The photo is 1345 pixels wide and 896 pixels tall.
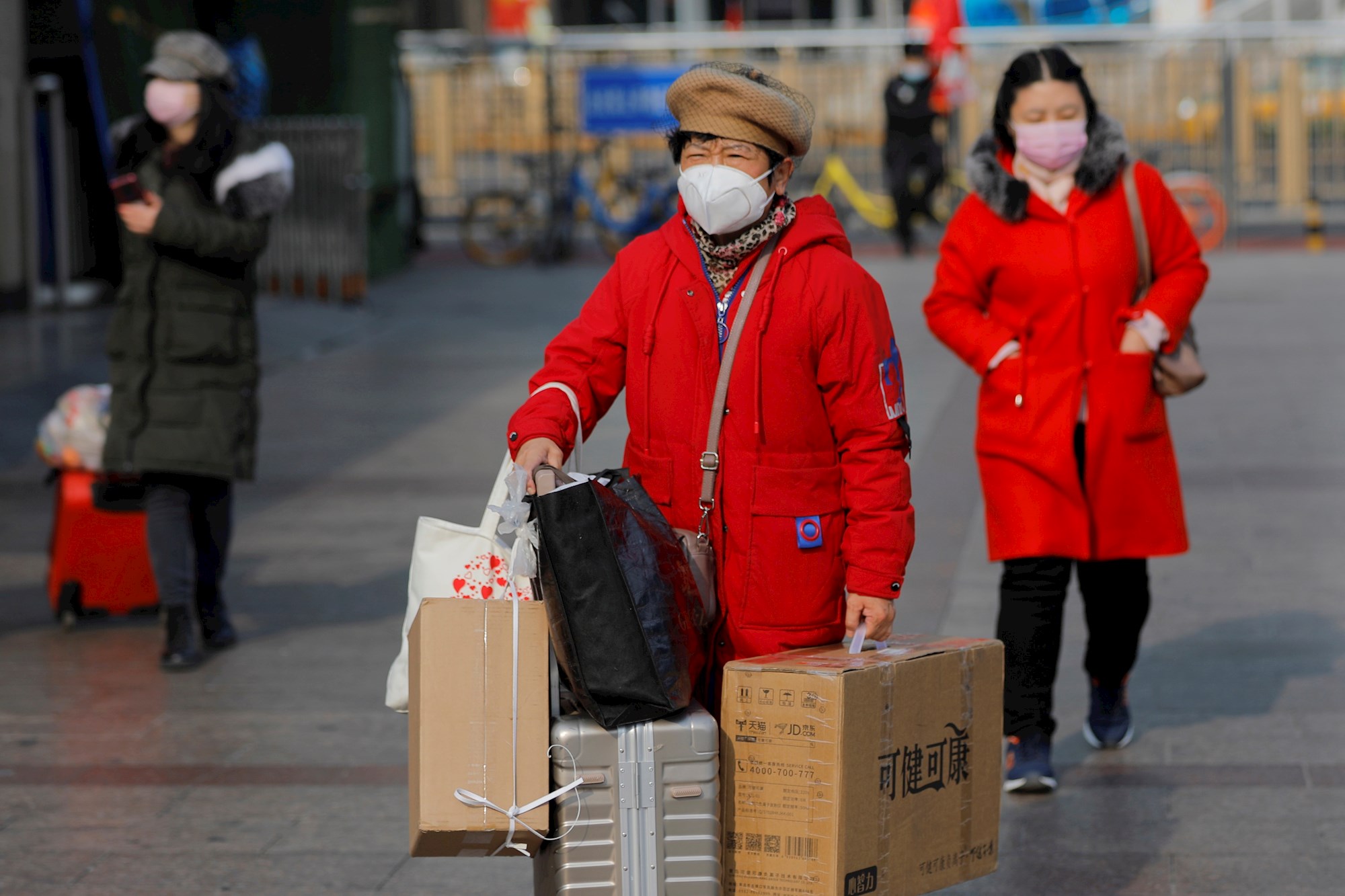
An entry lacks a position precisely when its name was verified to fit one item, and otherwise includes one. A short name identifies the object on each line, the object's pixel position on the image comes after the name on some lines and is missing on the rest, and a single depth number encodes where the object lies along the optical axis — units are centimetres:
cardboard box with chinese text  603
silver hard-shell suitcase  604
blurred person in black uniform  3769
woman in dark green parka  1169
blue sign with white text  4066
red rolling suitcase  1305
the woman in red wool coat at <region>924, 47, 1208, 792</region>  927
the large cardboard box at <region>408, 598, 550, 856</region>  603
